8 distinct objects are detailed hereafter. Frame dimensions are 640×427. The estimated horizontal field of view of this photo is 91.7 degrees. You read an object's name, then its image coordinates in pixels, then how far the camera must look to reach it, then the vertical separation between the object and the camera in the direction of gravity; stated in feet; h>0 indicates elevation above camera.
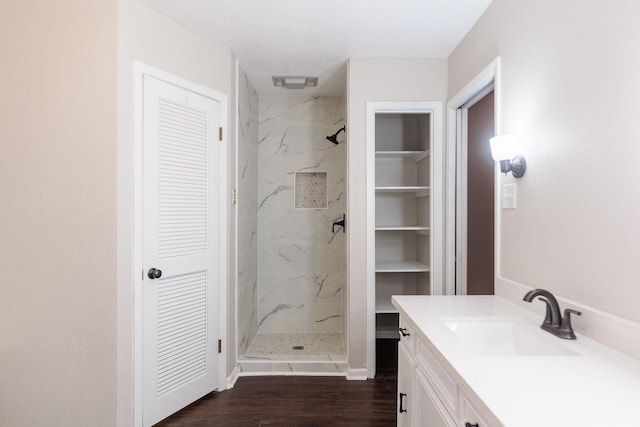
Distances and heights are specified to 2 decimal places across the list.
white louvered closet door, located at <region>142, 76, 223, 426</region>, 6.40 -0.83
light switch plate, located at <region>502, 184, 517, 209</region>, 5.20 +0.25
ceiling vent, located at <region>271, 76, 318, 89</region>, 9.66 +4.11
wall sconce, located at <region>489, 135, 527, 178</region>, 4.93 +0.92
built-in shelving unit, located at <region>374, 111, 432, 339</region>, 10.57 +0.19
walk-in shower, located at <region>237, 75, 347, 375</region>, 11.19 -0.39
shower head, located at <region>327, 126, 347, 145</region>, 11.14 +2.60
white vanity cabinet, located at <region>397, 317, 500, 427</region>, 3.04 -2.22
